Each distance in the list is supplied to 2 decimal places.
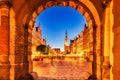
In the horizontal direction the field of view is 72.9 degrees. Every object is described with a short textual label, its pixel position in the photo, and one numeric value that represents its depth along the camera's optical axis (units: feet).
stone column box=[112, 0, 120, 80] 7.66
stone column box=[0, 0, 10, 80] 11.48
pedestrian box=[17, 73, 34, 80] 14.11
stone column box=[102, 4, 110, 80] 11.88
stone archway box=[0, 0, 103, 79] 13.18
